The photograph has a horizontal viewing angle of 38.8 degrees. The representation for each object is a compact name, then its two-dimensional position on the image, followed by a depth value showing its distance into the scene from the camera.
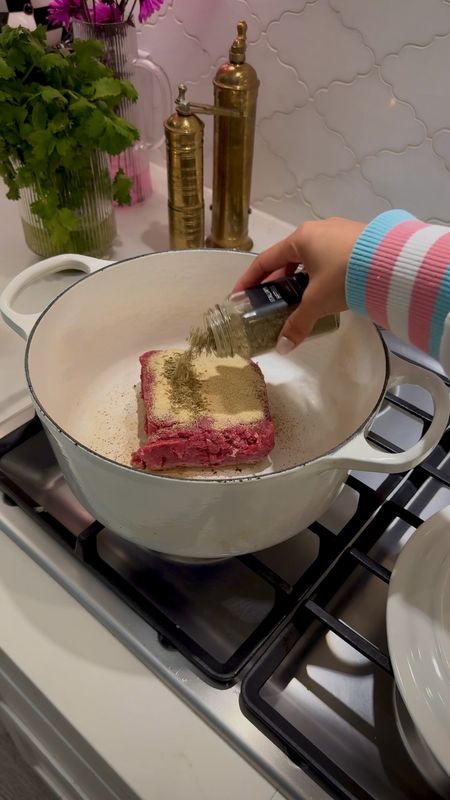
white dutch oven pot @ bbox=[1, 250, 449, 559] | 0.44
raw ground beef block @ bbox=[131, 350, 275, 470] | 0.58
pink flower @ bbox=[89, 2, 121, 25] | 0.78
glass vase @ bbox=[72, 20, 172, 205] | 0.78
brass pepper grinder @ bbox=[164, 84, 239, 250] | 0.73
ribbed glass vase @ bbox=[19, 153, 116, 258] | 0.79
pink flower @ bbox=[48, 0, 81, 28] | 0.76
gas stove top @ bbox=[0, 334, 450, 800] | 0.45
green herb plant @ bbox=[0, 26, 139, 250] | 0.67
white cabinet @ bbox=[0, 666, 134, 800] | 0.53
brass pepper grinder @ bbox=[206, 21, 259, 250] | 0.73
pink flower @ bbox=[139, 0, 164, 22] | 0.76
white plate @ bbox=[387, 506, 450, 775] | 0.40
